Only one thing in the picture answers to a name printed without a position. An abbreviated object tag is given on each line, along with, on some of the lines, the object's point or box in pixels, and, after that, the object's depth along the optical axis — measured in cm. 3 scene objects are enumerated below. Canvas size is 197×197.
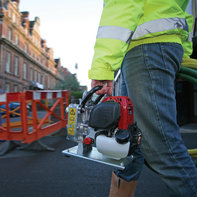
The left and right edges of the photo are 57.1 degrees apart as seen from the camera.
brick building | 2289
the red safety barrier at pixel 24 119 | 331
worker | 98
